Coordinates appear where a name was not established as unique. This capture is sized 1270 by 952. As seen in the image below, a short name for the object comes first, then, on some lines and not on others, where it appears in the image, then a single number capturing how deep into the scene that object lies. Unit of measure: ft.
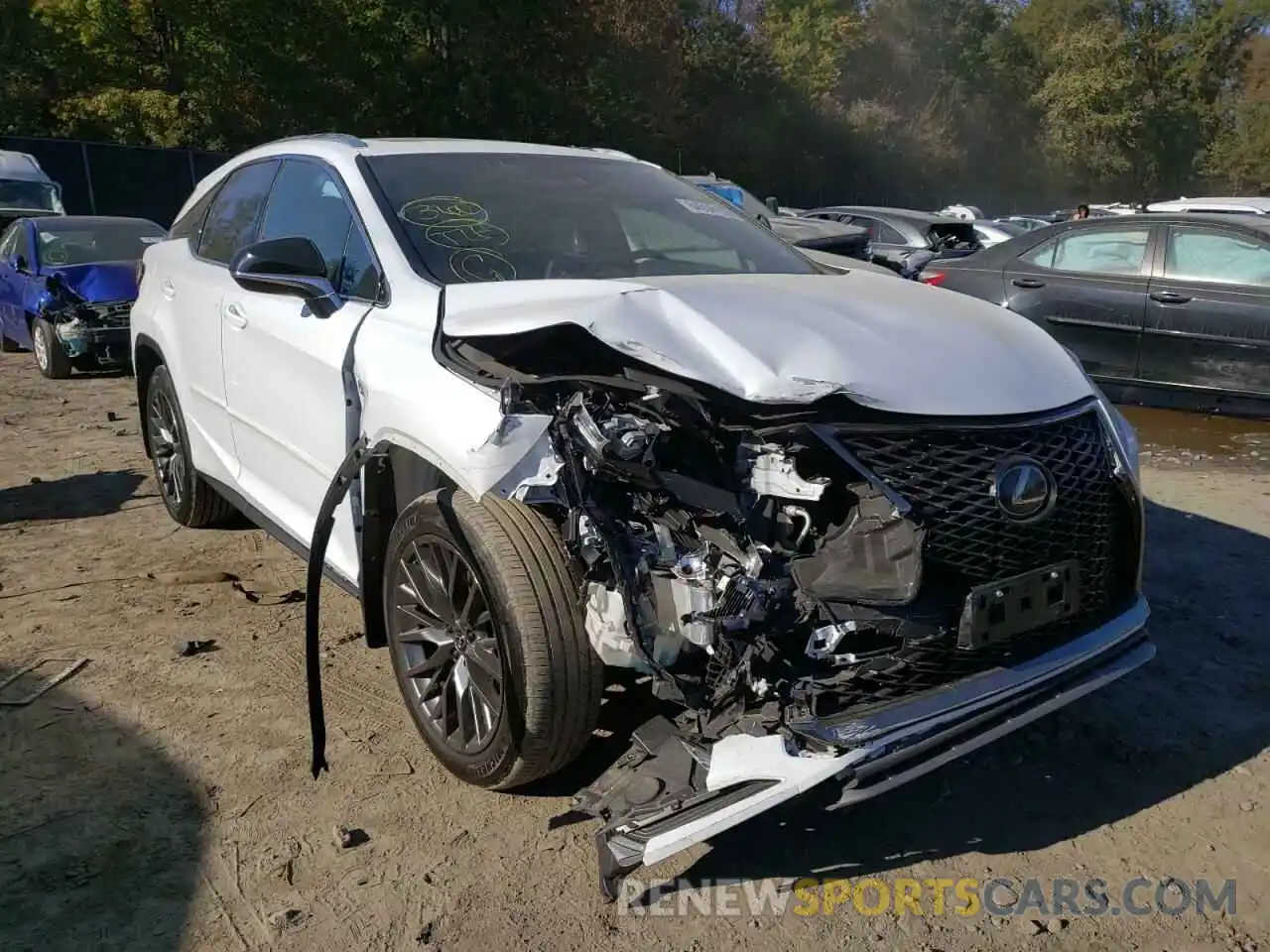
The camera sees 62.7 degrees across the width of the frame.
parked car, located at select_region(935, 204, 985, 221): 67.05
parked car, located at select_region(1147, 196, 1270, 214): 37.99
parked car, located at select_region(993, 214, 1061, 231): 66.95
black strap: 9.43
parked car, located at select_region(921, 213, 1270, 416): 22.43
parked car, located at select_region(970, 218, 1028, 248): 49.80
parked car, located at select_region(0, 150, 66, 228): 45.91
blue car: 30.09
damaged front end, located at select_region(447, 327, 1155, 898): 7.46
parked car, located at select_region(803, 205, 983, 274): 42.29
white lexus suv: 7.59
